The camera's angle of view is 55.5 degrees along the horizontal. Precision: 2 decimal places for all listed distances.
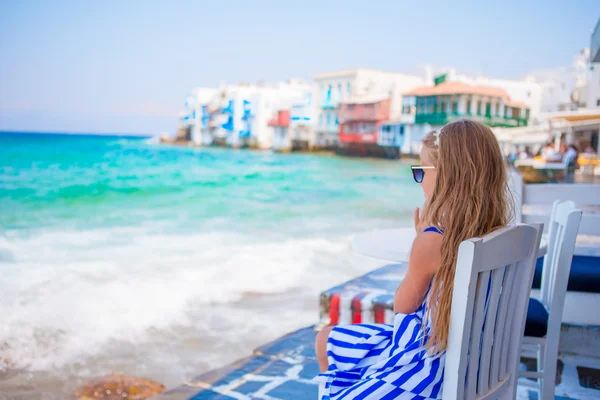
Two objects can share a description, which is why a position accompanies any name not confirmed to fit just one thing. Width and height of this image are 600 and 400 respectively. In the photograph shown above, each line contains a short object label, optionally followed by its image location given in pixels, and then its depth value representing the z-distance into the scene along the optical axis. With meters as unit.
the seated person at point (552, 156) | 10.82
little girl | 1.13
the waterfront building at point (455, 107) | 31.17
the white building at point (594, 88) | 17.50
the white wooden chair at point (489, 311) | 0.98
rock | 3.12
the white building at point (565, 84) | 23.83
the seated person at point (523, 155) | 19.22
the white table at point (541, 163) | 8.60
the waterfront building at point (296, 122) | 39.06
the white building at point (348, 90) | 35.16
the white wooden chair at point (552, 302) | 1.57
